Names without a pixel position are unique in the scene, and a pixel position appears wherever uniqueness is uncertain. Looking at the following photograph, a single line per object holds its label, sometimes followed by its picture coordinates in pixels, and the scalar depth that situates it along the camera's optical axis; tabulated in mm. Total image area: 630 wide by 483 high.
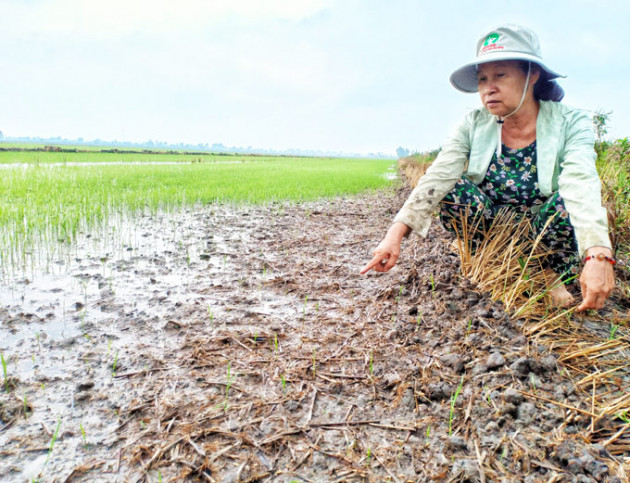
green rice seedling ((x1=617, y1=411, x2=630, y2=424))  1226
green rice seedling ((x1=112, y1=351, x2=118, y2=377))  1583
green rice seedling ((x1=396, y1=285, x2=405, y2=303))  2378
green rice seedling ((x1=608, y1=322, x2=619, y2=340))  1812
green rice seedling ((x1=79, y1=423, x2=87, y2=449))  1212
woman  1609
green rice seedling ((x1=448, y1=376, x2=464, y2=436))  1265
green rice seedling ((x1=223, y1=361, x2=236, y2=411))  1411
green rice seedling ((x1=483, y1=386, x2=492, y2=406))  1336
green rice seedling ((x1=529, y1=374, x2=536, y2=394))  1381
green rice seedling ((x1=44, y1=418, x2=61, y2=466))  1160
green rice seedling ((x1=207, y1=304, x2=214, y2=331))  2030
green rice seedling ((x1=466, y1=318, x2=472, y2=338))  1776
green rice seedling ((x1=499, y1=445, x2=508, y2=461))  1135
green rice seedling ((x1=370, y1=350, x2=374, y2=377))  1614
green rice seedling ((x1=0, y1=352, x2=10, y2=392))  1467
